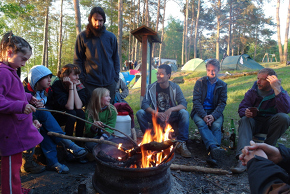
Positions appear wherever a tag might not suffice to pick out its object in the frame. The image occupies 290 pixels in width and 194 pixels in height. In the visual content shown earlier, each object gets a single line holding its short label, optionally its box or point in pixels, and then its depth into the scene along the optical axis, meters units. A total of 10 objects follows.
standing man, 3.99
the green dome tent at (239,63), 18.33
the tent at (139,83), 14.82
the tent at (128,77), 18.12
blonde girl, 3.56
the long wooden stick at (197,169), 3.18
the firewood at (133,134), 4.06
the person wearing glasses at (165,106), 4.04
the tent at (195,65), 21.08
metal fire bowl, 2.20
